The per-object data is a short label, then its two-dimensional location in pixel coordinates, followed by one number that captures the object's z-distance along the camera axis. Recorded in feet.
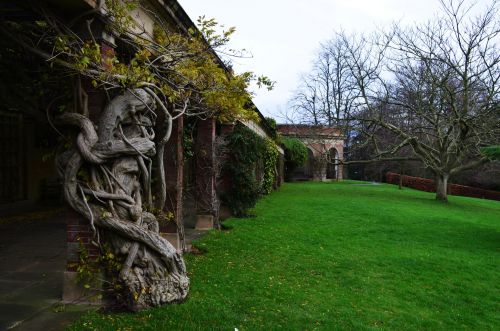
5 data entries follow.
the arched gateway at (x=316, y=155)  121.08
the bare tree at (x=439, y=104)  57.26
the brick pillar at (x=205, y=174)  31.19
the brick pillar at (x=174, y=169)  23.04
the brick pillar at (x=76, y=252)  14.46
